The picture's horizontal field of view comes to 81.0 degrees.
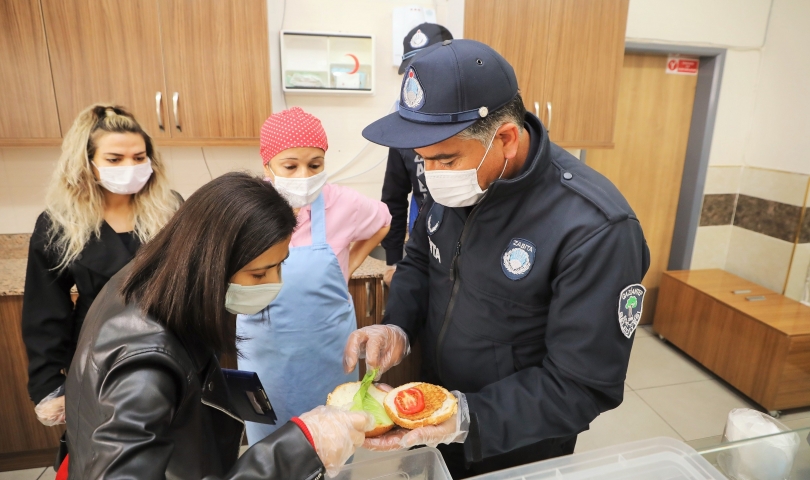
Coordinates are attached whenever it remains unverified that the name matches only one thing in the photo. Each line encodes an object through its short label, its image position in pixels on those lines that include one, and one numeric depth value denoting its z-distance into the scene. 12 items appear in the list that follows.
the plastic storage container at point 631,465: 0.92
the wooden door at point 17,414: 2.00
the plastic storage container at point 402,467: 0.93
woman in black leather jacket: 0.70
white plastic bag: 1.01
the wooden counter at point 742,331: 2.58
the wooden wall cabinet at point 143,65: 2.00
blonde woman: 1.54
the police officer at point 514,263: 0.95
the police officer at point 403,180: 2.10
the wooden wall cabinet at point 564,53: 2.43
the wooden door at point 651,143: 3.31
